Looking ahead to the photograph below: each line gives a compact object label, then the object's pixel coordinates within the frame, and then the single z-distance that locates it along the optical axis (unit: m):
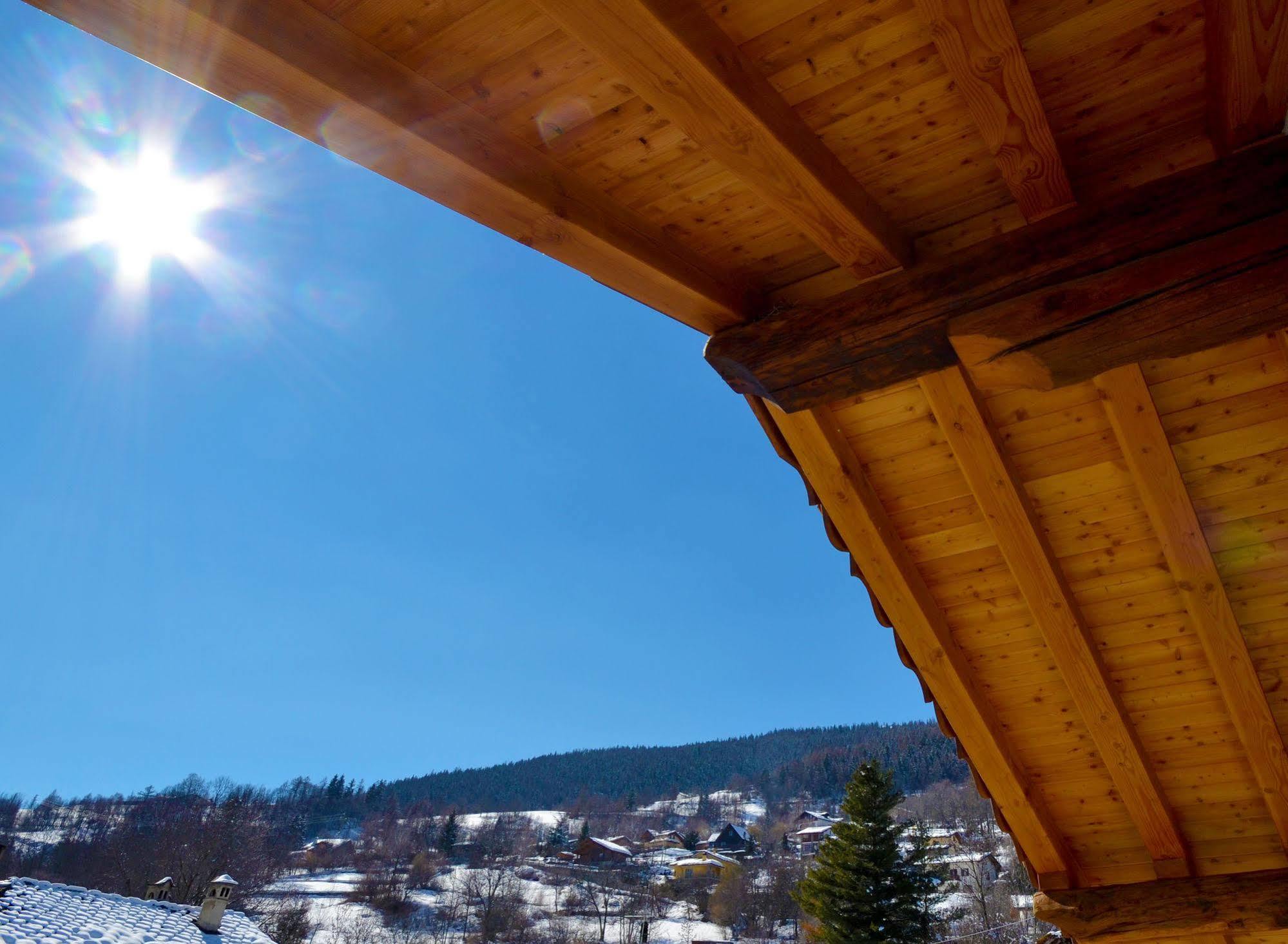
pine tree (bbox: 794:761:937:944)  20.50
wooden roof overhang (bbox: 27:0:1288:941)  2.00
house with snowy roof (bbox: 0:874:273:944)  10.64
